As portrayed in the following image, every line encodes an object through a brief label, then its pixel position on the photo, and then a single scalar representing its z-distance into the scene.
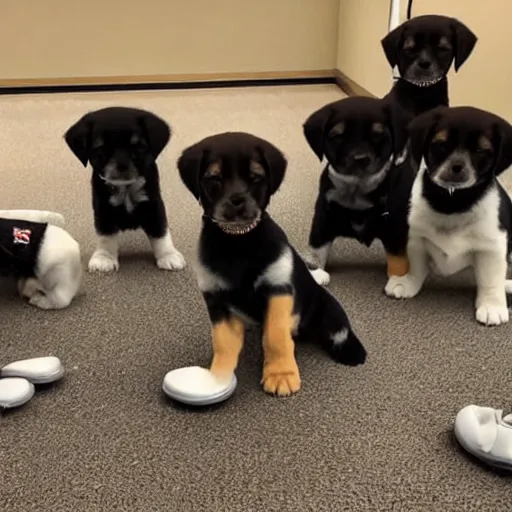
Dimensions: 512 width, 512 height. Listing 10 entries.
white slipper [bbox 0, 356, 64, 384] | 1.23
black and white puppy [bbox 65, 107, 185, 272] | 1.53
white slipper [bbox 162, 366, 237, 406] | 1.18
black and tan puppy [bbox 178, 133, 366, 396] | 1.14
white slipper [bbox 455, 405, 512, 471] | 1.03
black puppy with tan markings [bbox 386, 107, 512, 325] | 1.35
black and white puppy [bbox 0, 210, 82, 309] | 1.48
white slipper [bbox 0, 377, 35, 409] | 1.17
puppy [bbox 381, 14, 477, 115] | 1.80
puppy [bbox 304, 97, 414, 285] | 1.45
